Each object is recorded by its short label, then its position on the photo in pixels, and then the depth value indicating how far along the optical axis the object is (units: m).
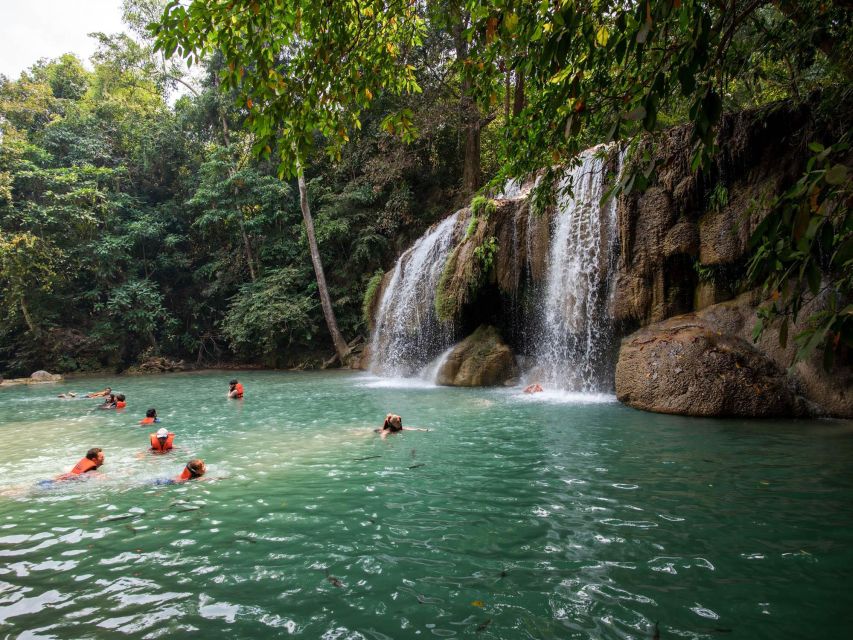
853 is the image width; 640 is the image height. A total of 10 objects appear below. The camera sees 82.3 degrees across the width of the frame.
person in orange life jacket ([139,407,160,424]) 9.60
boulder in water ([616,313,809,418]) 8.34
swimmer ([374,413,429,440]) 8.05
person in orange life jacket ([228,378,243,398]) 13.20
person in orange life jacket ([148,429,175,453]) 7.38
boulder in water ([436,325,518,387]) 14.01
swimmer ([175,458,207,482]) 6.05
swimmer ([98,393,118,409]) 12.39
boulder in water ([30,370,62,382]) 21.13
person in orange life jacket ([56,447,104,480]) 6.35
